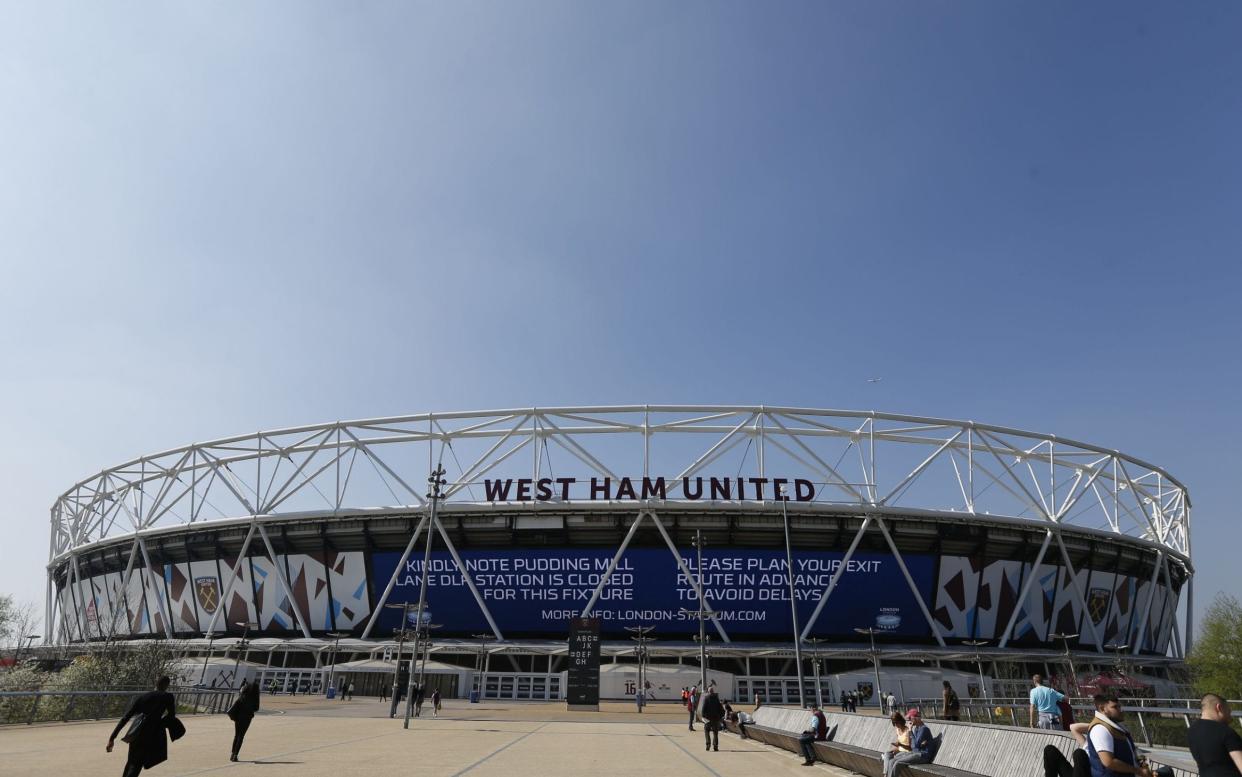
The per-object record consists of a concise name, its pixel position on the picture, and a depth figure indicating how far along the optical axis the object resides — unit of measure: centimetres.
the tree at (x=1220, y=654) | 5095
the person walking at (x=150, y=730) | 953
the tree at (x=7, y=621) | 8481
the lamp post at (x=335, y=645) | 5188
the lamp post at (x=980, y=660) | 4777
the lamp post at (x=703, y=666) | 3506
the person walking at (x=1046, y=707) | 1389
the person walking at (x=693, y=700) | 2808
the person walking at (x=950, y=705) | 2539
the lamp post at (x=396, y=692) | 3334
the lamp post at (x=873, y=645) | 4668
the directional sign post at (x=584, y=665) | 3866
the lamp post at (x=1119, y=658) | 5551
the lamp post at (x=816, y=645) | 5031
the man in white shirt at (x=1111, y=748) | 781
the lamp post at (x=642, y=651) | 4628
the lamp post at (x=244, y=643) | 5727
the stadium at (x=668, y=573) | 5312
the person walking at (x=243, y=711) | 1452
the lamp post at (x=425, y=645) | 4858
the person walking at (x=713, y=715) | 1914
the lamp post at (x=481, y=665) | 5319
